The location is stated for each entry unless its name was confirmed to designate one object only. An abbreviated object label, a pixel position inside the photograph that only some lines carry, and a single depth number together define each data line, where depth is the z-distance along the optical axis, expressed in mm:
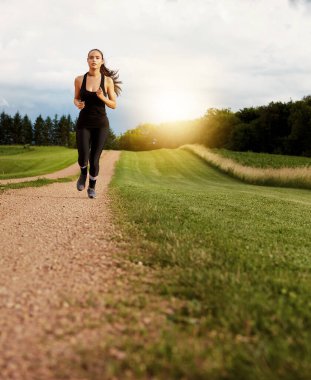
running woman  8938
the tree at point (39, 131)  136000
